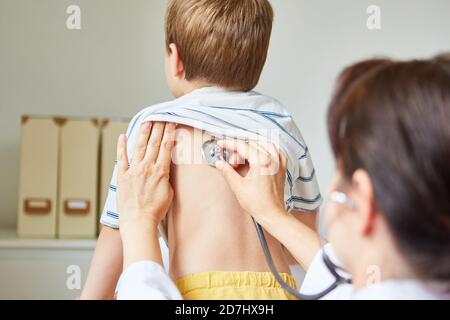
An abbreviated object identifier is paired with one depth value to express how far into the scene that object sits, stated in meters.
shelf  1.90
